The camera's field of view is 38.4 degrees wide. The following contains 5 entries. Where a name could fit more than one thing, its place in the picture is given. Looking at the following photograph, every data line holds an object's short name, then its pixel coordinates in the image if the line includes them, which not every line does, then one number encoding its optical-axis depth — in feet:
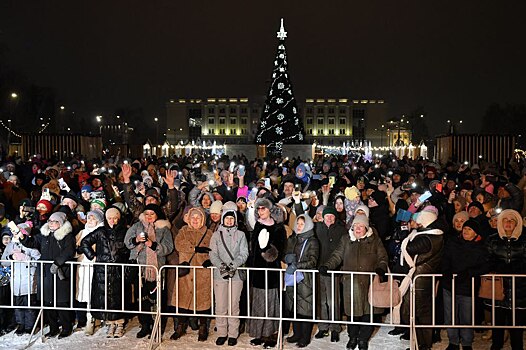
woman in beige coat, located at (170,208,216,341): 31.96
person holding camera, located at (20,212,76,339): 32.07
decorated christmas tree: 193.16
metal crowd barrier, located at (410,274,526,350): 29.07
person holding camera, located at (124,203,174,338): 32.01
